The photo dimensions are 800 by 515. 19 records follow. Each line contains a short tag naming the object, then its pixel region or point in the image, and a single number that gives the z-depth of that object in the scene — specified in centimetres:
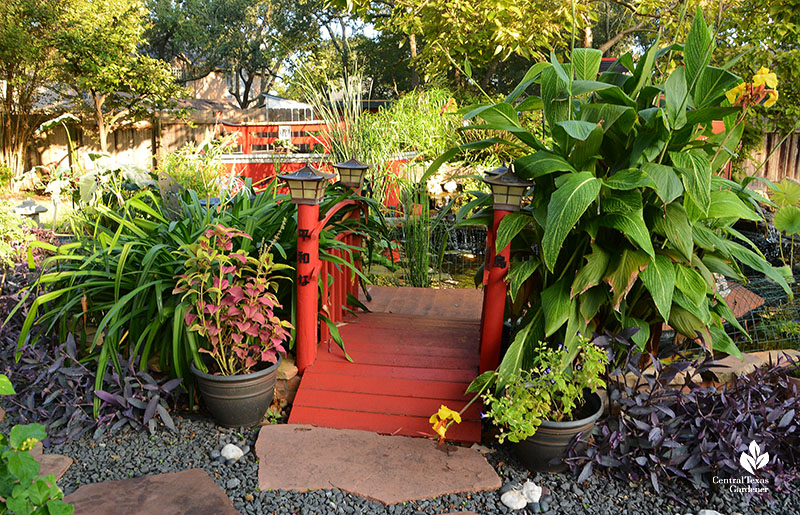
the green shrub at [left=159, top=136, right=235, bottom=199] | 382
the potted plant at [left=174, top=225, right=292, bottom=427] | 221
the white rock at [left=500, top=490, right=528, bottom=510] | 190
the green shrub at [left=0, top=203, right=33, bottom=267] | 336
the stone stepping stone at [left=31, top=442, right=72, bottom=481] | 201
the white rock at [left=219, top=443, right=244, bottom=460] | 214
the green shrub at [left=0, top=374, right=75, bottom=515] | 117
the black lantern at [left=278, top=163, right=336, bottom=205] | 234
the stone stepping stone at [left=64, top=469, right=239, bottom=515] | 181
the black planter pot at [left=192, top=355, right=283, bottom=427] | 225
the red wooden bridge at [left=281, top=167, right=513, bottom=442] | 235
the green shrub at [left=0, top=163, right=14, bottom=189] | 1038
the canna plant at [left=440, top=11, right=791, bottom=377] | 194
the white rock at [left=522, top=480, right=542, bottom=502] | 194
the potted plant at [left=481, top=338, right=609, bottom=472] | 197
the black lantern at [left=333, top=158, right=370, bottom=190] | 298
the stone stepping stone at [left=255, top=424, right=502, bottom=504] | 198
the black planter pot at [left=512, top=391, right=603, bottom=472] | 202
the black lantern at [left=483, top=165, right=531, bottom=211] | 221
